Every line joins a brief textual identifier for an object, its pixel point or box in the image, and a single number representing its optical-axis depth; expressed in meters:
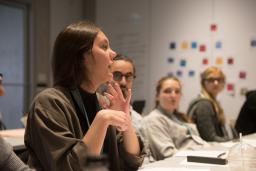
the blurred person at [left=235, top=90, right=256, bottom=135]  3.86
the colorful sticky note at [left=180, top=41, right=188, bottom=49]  5.41
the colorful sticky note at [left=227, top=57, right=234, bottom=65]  5.07
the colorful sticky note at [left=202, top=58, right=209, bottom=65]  5.26
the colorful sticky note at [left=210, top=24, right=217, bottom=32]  5.19
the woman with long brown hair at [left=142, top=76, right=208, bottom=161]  2.70
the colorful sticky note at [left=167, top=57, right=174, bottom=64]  5.52
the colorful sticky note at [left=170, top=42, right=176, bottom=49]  5.51
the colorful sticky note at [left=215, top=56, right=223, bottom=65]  5.15
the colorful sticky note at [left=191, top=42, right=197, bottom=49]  5.34
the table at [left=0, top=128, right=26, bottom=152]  2.46
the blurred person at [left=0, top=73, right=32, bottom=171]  1.28
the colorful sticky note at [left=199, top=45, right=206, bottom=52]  5.27
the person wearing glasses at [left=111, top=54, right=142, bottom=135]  2.43
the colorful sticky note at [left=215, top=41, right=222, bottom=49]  5.16
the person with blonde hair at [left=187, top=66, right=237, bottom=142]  3.62
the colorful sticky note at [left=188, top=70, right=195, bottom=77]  5.36
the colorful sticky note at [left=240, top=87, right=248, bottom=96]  4.99
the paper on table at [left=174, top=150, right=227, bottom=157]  2.23
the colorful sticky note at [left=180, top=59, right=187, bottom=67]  5.41
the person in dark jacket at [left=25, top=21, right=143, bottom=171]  1.48
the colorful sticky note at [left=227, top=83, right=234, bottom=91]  5.08
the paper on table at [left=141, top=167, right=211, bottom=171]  1.73
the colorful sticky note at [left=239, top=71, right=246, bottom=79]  4.99
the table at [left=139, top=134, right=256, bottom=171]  1.76
